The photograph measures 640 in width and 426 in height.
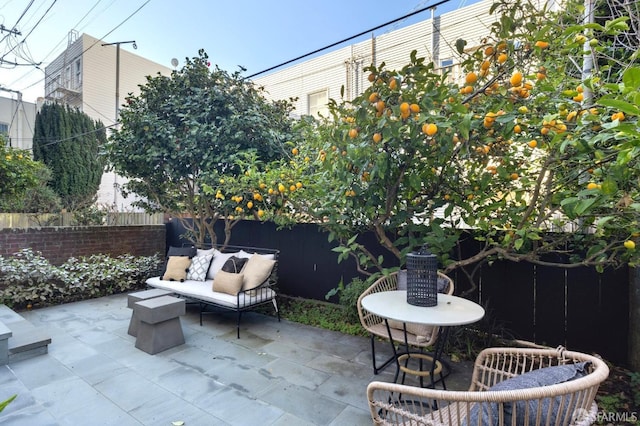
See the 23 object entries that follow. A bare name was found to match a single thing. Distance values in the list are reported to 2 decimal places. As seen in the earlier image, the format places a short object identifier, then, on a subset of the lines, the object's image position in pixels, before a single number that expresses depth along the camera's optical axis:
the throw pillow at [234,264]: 4.37
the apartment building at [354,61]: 6.80
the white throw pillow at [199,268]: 4.81
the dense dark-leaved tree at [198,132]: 4.71
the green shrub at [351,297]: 4.09
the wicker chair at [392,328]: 2.64
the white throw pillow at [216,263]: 4.81
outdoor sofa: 4.08
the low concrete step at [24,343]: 3.08
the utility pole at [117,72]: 11.15
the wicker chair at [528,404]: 1.15
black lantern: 2.36
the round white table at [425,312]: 2.06
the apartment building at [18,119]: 13.45
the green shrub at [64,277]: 4.76
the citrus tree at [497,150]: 1.93
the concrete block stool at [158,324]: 3.30
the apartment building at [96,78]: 12.12
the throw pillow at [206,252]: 5.03
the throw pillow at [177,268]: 4.83
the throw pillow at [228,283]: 4.09
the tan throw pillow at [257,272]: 4.16
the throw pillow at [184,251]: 5.18
